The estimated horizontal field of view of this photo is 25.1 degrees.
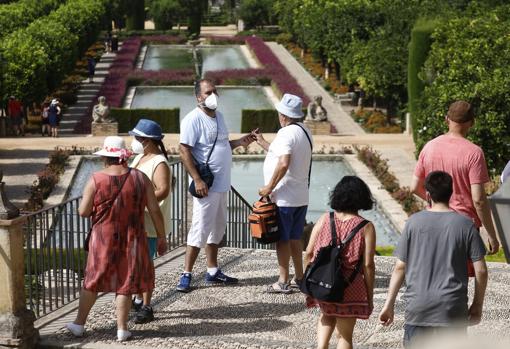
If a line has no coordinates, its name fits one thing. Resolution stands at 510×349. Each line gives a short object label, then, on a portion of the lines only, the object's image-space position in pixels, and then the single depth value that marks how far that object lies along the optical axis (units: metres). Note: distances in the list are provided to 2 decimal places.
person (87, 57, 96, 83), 43.59
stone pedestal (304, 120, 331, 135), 30.25
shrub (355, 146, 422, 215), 20.50
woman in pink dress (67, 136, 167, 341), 7.19
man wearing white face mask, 8.43
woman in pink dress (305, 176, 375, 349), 6.29
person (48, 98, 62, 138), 29.34
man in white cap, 8.20
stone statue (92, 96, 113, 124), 29.91
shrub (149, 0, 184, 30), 68.94
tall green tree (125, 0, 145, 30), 69.62
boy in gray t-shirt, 5.72
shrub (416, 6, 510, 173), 20.72
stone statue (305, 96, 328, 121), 30.30
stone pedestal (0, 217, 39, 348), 7.11
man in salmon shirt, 6.93
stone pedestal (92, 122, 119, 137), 29.84
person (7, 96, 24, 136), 29.16
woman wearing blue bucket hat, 7.88
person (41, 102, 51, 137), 29.58
